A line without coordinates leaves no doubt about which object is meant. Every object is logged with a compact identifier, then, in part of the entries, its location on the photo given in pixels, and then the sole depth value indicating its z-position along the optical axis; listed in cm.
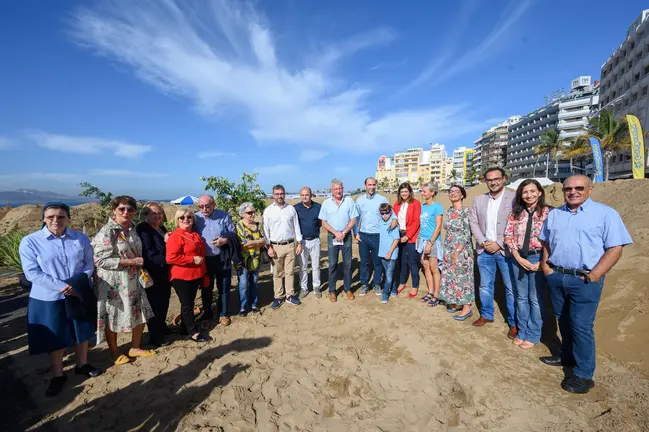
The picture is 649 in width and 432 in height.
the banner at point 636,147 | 1518
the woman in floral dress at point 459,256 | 420
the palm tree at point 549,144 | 4431
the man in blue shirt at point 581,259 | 265
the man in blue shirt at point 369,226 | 512
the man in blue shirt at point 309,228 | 507
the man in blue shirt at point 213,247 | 411
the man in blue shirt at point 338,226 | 506
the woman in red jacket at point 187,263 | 359
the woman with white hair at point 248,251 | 455
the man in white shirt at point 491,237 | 377
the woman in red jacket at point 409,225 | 486
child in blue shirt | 495
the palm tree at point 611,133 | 2722
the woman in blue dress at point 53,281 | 277
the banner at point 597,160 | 1662
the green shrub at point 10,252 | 739
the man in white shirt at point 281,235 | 476
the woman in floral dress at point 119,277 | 312
